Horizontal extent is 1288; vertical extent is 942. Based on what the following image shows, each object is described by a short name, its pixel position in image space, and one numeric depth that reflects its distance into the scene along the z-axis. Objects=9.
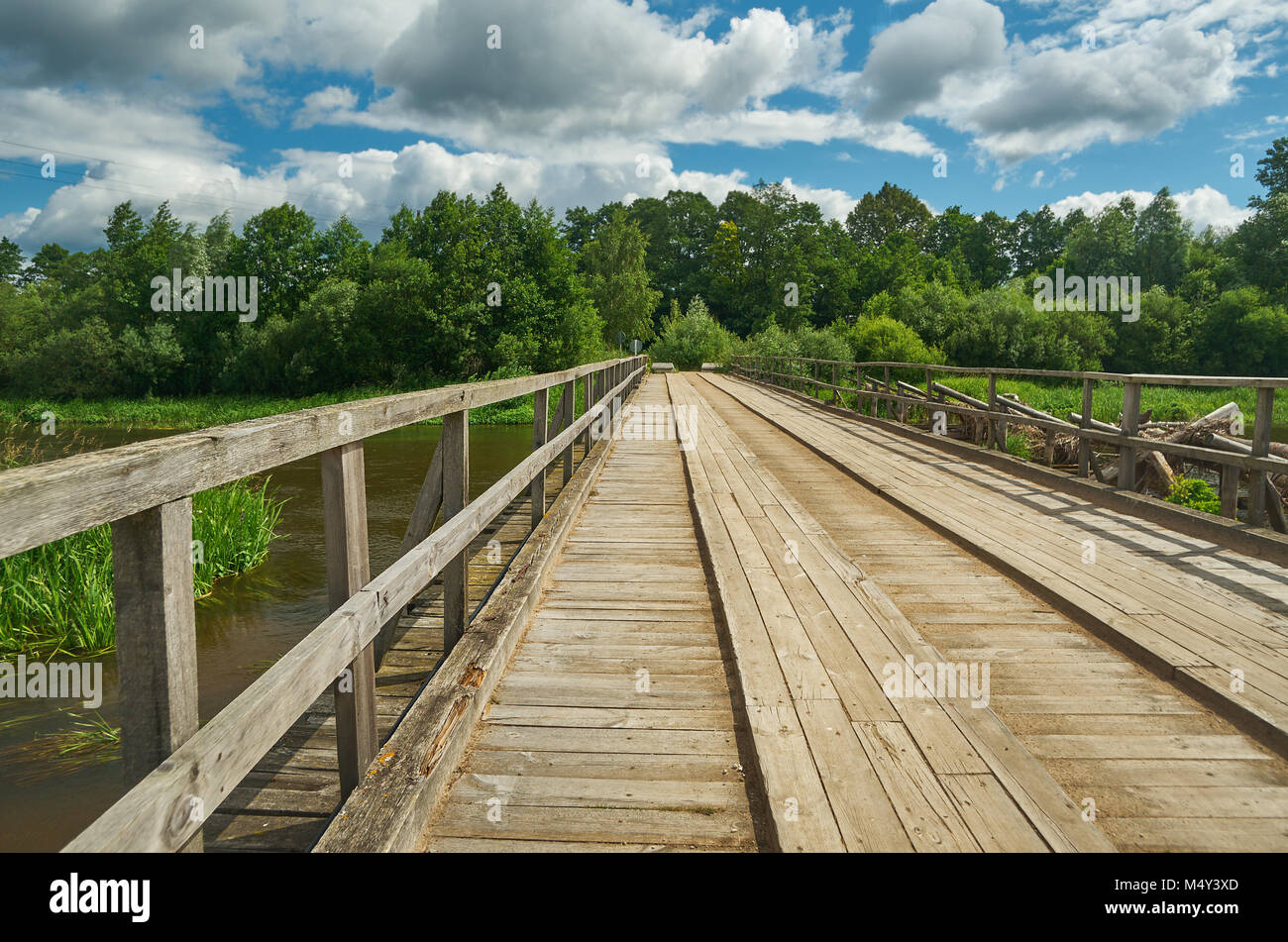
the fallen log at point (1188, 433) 10.48
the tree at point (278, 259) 46.19
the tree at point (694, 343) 48.03
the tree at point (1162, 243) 53.66
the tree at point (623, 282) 53.44
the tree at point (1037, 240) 85.12
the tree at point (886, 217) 89.19
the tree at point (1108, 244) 55.62
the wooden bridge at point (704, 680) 1.36
